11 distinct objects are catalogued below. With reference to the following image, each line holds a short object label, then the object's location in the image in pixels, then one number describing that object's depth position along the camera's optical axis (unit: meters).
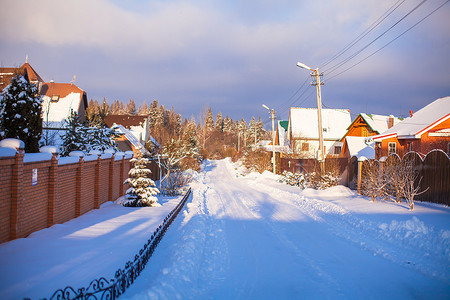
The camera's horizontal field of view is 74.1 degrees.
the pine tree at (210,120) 104.81
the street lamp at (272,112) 35.84
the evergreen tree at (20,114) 9.95
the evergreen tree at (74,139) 16.23
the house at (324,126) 44.93
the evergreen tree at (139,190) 13.90
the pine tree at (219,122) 108.66
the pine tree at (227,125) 121.94
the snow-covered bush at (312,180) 19.56
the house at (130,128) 31.97
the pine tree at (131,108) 135.74
